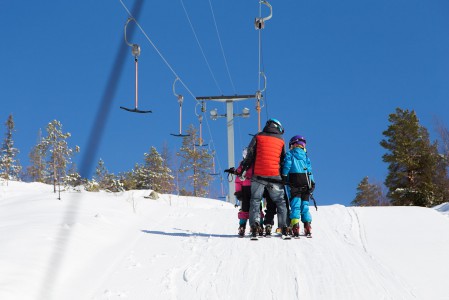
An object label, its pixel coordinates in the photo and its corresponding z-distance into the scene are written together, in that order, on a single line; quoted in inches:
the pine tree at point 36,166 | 2504.9
